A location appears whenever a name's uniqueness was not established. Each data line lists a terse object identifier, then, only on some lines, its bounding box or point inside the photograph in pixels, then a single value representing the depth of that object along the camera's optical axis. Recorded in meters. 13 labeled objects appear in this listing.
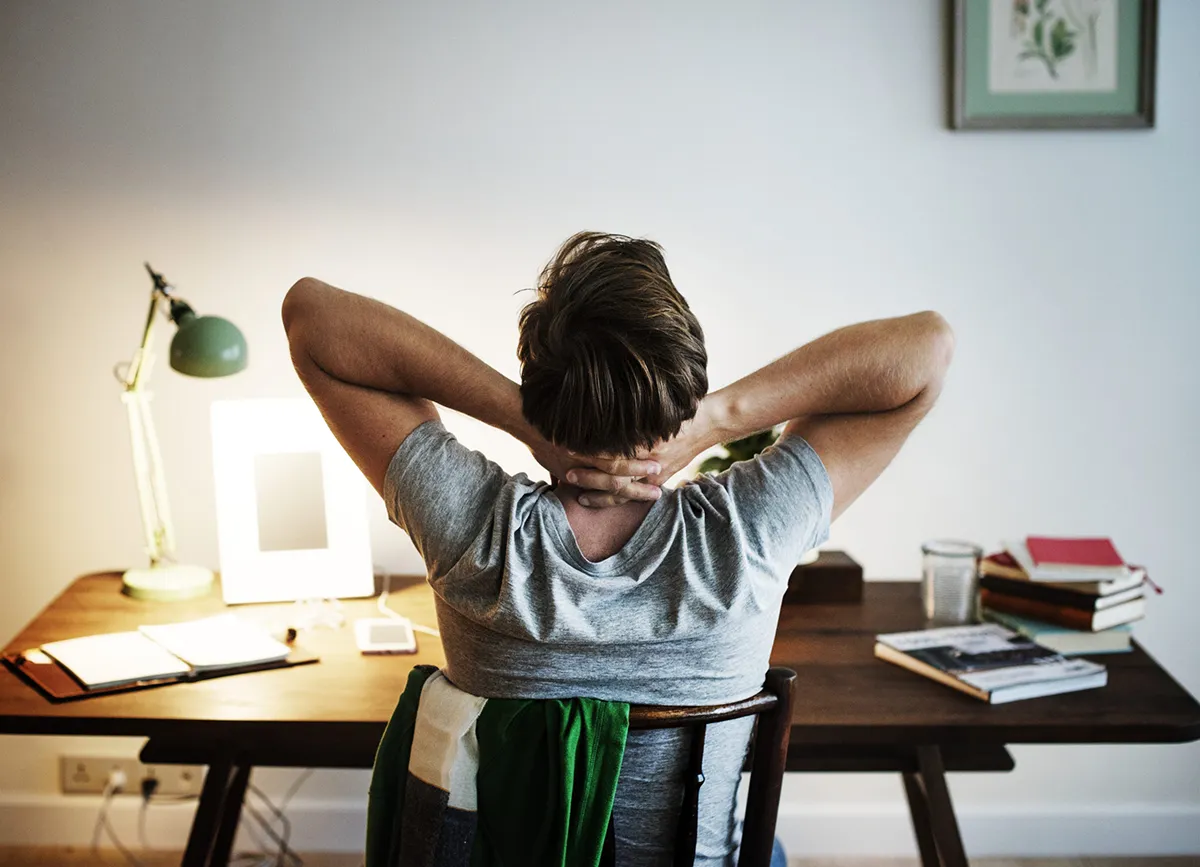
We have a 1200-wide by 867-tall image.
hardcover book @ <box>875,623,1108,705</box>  1.61
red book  1.85
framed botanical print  2.32
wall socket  2.54
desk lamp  1.94
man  1.09
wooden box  2.06
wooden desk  1.52
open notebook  1.66
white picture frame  2.08
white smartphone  1.80
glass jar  1.94
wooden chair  1.07
